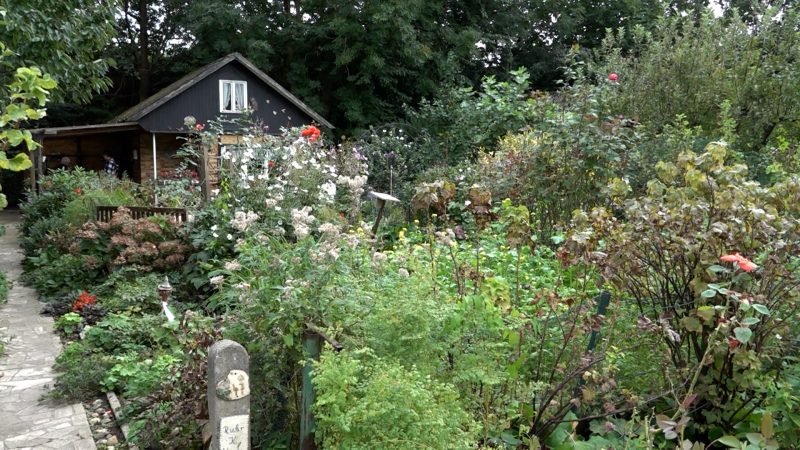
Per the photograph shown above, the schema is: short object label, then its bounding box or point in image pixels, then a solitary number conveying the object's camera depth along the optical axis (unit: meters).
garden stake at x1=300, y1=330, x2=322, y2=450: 2.78
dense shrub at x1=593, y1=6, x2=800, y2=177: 8.41
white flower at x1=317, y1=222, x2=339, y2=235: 3.35
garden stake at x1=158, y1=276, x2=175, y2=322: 5.35
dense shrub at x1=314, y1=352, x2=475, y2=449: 2.36
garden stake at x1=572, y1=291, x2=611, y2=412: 3.21
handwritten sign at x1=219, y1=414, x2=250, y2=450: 2.49
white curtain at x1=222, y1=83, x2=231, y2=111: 20.00
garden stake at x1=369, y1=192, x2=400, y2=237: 4.74
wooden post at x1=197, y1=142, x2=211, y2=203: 8.58
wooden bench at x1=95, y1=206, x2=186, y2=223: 8.29
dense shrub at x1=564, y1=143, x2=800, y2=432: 2.91
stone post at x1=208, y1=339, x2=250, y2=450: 2.49
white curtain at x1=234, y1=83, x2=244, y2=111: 20.11
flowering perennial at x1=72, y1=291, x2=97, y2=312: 7.07
